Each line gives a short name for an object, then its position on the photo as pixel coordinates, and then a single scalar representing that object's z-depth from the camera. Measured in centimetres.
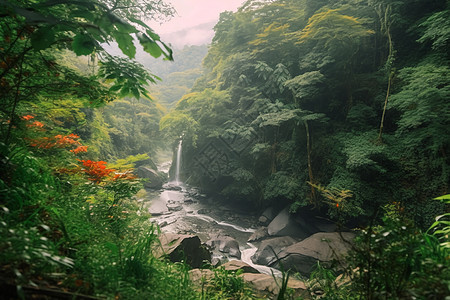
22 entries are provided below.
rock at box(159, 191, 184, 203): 1398
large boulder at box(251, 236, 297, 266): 688
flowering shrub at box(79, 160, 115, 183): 280
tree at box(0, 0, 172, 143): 105
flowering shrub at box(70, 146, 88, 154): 367
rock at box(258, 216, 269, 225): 999
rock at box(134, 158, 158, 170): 2024
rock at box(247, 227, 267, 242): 866
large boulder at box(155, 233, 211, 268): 410
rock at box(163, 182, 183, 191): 1683
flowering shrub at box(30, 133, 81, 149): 266
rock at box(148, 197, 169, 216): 1127
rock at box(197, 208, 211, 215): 1192
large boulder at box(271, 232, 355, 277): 602
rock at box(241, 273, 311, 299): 314
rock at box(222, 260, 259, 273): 408
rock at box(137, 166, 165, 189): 1657
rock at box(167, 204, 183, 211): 1220
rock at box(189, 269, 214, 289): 274
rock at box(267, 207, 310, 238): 838
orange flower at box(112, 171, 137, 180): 286
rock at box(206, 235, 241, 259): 745
